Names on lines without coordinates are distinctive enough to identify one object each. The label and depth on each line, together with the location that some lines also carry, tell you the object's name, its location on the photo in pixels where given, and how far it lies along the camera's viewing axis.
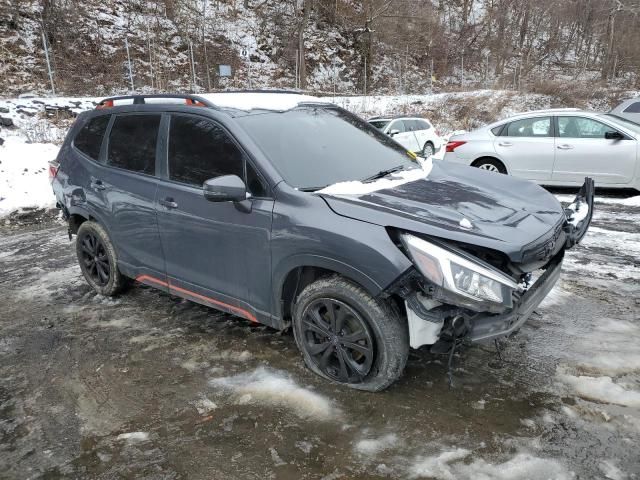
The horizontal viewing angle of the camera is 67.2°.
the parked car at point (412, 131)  14.54
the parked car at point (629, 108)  12.00
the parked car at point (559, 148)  7.79
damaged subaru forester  2.63
